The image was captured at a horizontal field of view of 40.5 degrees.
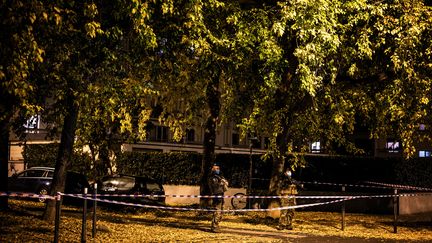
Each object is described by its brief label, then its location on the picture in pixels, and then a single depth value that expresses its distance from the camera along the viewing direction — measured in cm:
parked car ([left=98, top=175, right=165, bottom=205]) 2441
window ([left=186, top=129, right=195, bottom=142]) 4914
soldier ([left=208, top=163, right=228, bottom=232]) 1578
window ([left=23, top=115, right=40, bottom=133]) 1529
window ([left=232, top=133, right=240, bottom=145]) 5388
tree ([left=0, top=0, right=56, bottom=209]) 979
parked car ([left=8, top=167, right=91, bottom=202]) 2622
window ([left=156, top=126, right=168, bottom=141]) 4722
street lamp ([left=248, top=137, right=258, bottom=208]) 2443
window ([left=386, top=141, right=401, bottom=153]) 5510
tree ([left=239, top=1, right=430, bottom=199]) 1587
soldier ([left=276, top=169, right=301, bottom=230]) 1714
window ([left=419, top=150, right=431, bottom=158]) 5153
